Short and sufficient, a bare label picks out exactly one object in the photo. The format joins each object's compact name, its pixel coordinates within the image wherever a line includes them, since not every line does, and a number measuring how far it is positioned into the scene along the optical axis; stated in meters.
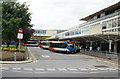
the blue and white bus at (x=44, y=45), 27.86
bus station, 6.99
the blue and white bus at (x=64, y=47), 20.60
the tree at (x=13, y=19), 13.10
